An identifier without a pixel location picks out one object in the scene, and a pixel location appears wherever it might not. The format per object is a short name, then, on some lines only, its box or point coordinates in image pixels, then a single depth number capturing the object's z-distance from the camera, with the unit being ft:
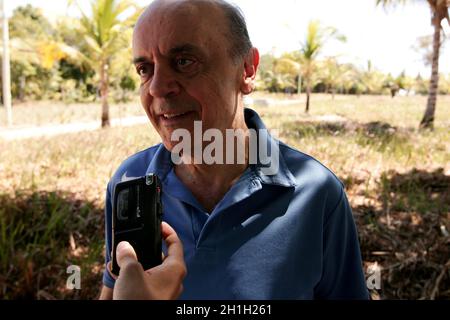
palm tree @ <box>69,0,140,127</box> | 28.84
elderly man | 2.90
